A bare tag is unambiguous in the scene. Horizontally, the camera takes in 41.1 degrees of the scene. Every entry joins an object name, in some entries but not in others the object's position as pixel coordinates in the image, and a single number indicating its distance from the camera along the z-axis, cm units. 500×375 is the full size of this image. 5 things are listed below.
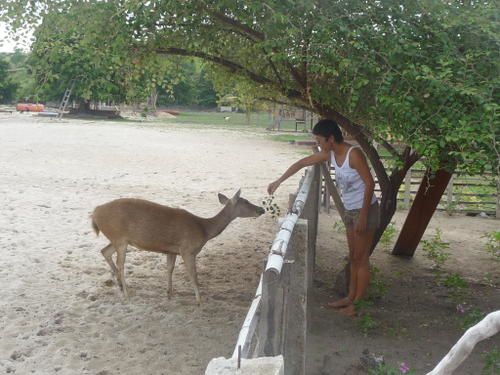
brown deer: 697
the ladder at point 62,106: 4592
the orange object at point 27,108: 5578
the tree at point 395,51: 454
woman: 579
